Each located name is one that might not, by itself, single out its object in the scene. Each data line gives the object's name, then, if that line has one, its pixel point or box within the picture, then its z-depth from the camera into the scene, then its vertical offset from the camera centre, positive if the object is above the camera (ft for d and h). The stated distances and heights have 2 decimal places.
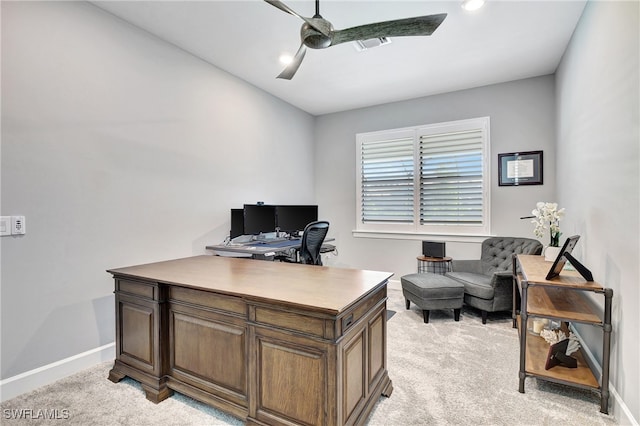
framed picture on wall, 12.66 +1.74
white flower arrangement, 8.37 -0.27
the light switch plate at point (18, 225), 6.76 -0.32
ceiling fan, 5.80 +3.74
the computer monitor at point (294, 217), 14.20 -0.35
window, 13.87 +1.51
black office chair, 10.85 -1.20
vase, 8.37 -1.27
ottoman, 10.70 -3.12
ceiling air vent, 9.77 +5.56
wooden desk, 4.73 -2.39
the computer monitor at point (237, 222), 12.21 -0.50
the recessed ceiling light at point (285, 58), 10.85 +5.61
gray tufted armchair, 10.59 -2.57
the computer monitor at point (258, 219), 12.33 -0.38
